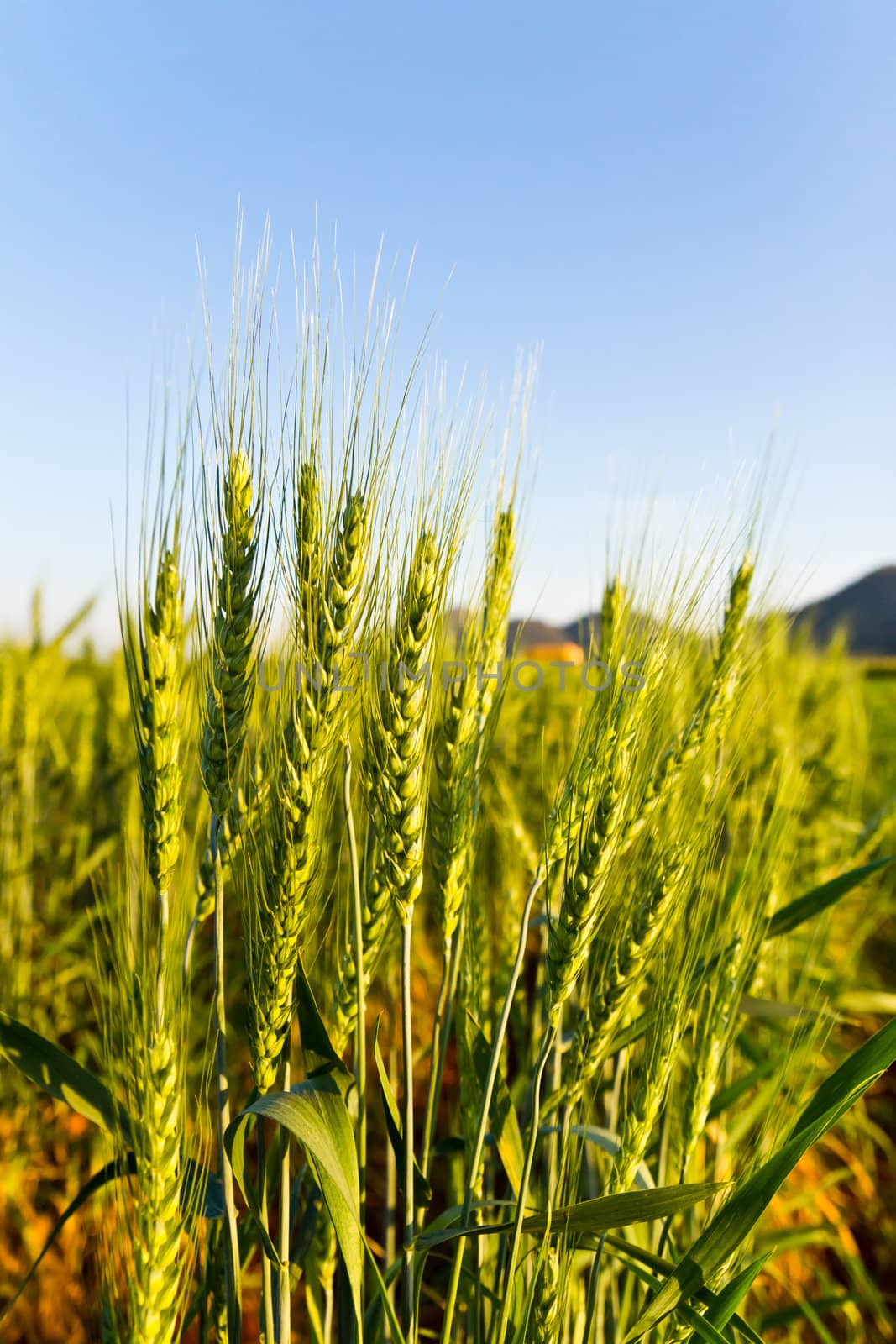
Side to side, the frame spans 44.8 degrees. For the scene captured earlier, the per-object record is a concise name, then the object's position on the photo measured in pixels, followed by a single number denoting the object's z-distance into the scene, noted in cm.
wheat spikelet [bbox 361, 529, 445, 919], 26
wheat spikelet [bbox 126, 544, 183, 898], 27
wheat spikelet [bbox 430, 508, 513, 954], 27
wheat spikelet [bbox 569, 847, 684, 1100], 26
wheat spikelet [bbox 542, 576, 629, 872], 26
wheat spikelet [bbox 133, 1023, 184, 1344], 25
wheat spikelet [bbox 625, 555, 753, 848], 31
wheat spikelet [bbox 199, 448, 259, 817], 27
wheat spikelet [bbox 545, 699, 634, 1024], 26
